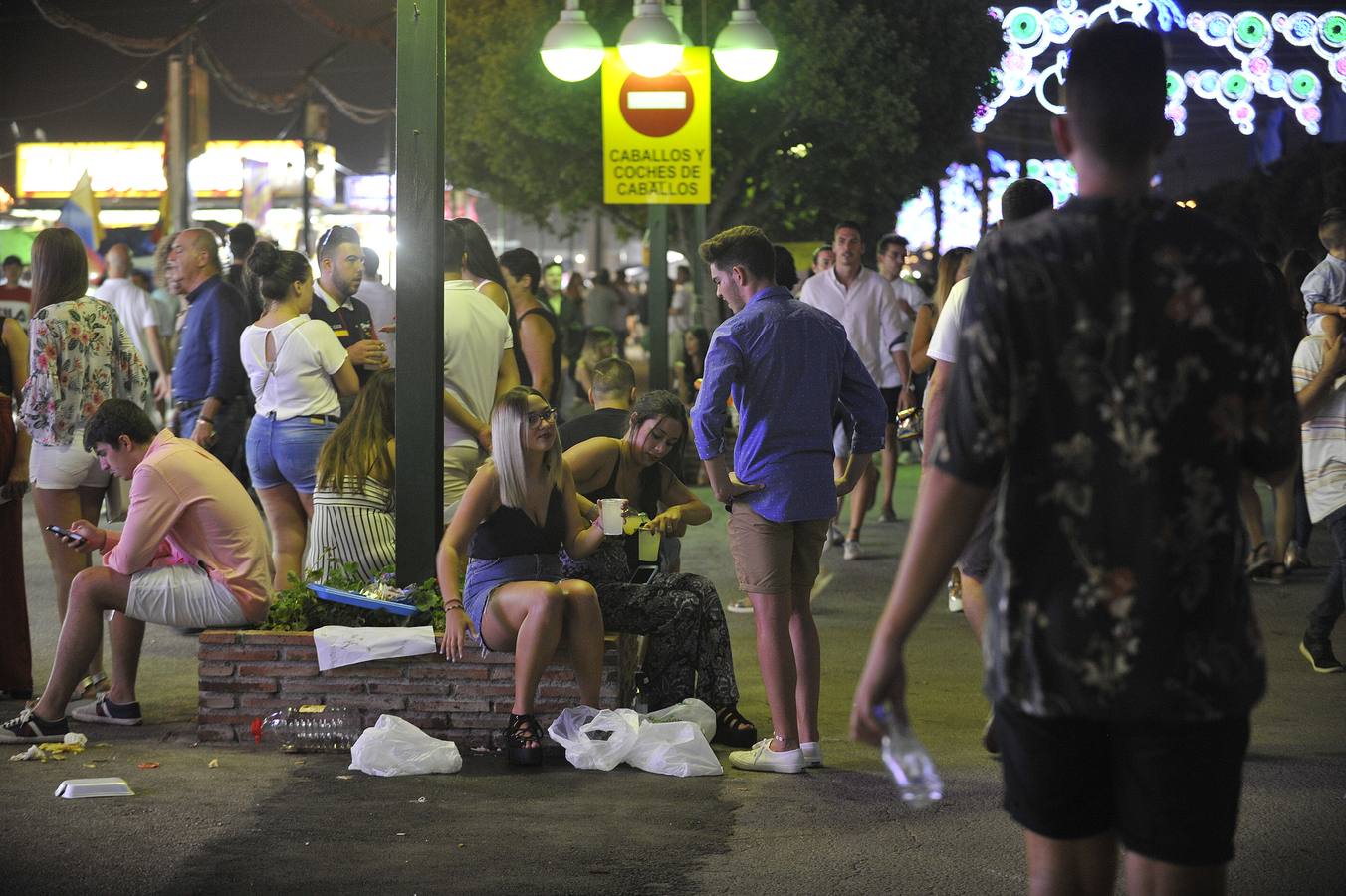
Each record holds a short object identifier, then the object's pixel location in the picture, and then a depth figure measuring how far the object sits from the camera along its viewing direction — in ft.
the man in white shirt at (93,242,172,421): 46.03
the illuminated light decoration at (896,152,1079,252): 139.85
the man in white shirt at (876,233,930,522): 40.37
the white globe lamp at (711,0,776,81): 41.73
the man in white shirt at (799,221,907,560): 39.24
